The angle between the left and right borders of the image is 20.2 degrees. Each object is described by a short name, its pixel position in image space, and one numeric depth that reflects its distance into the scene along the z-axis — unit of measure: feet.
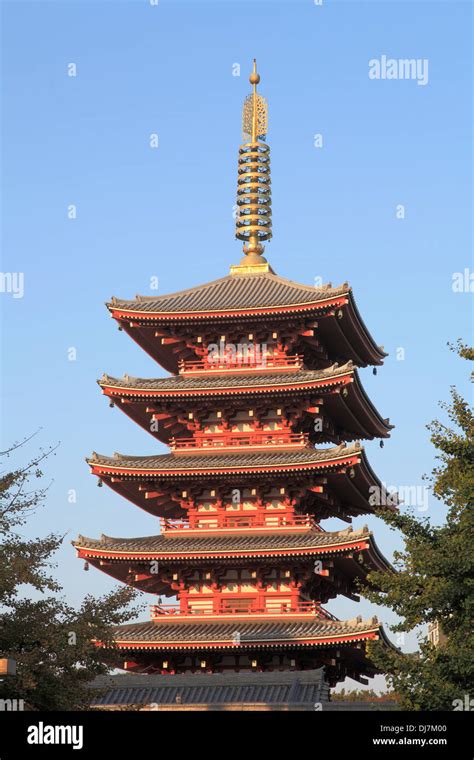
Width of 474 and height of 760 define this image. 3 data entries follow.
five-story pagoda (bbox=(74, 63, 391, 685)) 164.14
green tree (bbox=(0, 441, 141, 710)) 103.35
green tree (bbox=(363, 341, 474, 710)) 103.09
